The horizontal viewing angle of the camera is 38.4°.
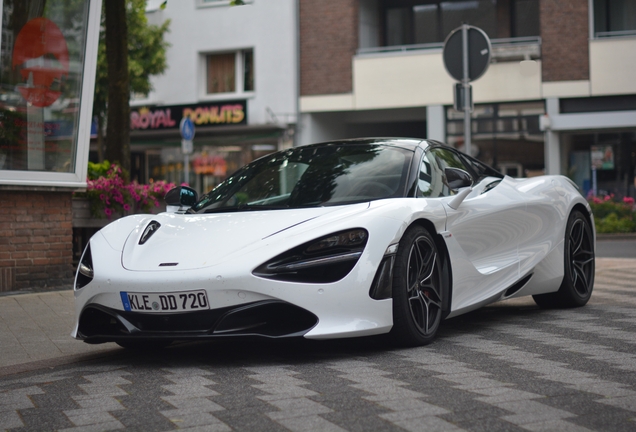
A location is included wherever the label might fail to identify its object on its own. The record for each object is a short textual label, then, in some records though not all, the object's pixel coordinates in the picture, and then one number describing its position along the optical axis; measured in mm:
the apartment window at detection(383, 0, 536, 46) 26016
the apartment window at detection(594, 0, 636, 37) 24828
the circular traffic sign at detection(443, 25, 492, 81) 10391
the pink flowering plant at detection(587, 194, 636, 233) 19547
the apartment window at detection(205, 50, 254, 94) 27672
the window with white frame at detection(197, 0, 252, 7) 27473
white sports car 4660
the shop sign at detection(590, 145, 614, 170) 24781
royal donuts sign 27391
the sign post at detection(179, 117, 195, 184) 17156
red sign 9203
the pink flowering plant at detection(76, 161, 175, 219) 10508
